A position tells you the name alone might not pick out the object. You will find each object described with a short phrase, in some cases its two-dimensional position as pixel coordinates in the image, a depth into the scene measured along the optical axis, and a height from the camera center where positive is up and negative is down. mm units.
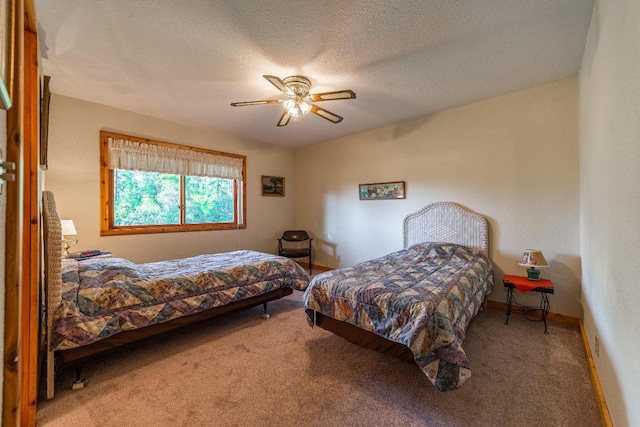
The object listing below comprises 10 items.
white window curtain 3484 +786
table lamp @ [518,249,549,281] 2715 -521
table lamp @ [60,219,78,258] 2756 -189
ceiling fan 2566 +1130
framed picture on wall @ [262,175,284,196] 5172 +544
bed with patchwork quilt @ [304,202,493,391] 1627 -680
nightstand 2650 -788
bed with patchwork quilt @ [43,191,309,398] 1733 -692
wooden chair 4918 -675
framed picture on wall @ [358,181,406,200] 4125 +354
